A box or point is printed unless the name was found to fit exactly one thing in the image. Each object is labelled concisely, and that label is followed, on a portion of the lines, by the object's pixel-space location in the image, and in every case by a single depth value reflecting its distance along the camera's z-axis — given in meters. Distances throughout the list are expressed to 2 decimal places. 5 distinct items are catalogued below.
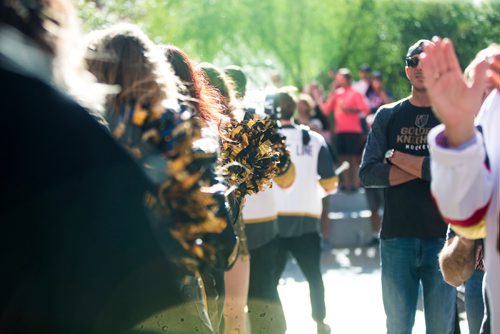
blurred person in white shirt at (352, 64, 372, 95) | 14.73
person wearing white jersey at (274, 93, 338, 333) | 6.93
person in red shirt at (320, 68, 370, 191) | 13.65
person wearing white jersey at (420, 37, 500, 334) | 2.49
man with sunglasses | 5.13
